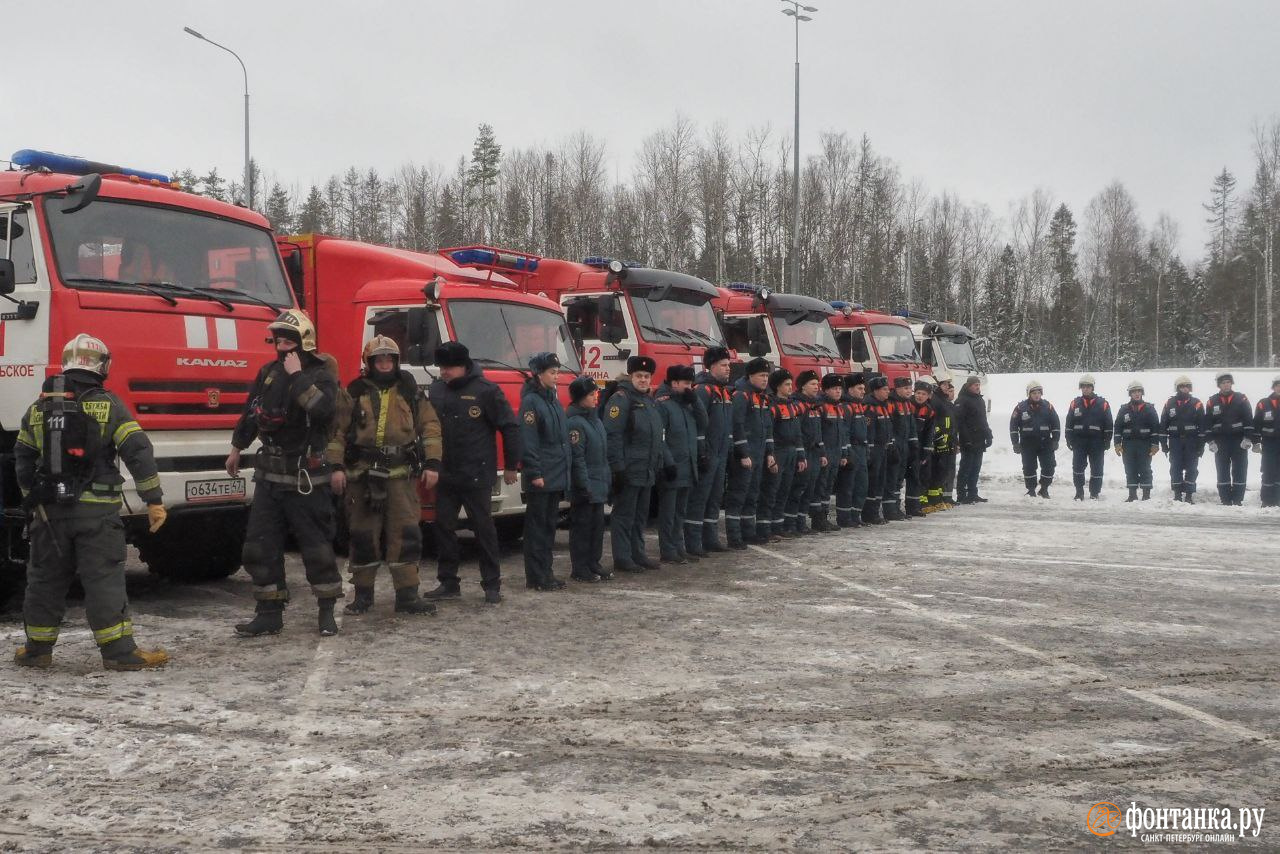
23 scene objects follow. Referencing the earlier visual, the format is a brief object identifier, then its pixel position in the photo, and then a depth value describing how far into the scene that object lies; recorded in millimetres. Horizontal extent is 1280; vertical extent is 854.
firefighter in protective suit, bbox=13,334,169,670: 5719
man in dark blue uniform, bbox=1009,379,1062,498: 17234
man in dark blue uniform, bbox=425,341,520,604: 7836
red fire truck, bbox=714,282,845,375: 15570
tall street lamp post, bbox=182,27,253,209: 21625
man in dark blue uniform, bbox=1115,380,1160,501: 16531
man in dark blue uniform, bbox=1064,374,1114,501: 16906
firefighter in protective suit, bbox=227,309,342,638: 6547
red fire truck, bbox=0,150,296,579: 6852
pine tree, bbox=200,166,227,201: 50778
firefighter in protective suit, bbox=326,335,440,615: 7273
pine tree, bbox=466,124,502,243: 50969
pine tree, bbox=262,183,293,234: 58997
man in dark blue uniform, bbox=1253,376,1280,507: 15734
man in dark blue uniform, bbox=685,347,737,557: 10547
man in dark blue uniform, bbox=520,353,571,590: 8523
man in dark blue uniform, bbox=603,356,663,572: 9414
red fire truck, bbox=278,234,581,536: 9555
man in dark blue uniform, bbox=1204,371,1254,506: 15969
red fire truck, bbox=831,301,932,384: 18344
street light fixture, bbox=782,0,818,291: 26281
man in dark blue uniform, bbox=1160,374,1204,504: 16359
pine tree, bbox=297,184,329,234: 58594
